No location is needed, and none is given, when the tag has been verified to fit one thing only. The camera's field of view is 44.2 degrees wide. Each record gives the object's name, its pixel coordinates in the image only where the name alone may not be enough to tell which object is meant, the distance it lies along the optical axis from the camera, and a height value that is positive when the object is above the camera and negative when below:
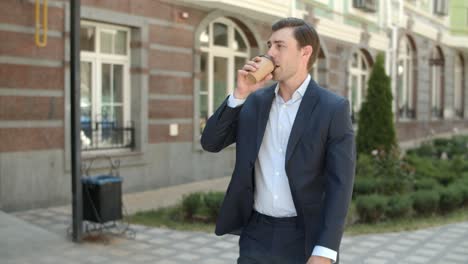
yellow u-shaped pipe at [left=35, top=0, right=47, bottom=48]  8.86 +1.49
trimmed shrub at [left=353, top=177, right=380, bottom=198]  9.48 -1.05
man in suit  2.67 -0.16
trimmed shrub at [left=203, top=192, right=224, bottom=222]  8.04 -1.16
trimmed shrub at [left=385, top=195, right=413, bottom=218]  8.36 -1.21
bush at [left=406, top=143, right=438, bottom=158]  15.18 -0.73
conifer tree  12.21 +0.14
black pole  6.73 +0.01
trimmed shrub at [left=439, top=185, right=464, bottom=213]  9.14 -1.19
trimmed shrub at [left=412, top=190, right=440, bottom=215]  8.76 -1.19
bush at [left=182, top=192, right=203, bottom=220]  8.13 -1.19
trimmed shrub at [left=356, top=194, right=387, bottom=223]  8.19 -1.21
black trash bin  6.88 -0.93
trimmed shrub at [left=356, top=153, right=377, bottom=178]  10.50 -0.82
